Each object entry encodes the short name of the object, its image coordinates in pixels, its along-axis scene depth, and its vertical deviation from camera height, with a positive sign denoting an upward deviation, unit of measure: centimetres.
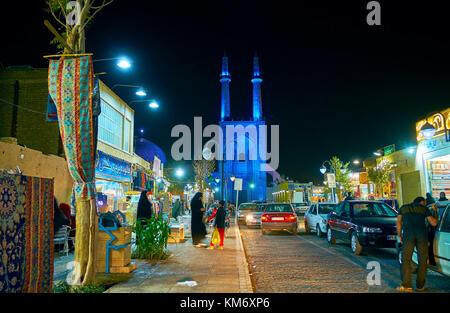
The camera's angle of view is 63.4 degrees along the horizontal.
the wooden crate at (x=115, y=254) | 782 -116
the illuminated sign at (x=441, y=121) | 1840 +401
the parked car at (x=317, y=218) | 1666 -90
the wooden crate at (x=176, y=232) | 1387 -123
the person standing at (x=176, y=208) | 2284 -56
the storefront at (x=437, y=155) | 1880 +240
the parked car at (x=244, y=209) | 2628 -72
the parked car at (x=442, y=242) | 688 -85
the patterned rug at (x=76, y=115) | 634 +149
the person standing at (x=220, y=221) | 1251 -74
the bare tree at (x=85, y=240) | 632 -70
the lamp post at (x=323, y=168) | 2967 +252
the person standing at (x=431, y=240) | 739 -85
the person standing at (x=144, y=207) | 1135 -22
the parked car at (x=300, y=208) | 3581 -88
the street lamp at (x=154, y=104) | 1998 +523
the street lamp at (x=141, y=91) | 1739 +516
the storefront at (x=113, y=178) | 1666 +109
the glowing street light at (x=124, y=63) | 1227 +460
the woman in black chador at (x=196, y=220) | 1295 -72
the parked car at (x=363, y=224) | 1059 -80
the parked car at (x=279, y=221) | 1788 -107
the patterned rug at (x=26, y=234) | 423 -42
